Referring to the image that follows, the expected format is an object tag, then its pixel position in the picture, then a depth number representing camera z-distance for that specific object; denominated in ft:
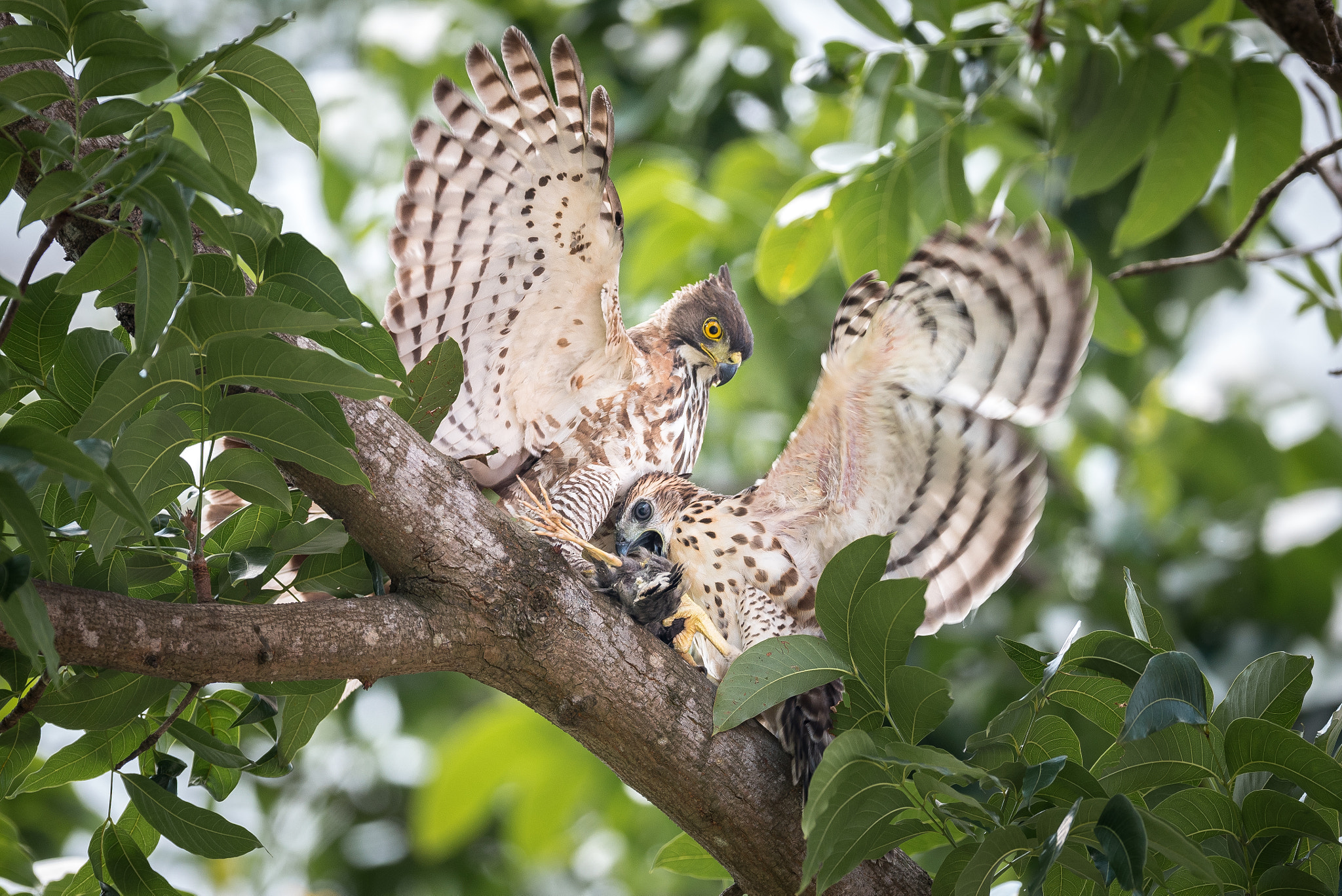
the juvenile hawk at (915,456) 47.95
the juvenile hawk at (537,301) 48.20
